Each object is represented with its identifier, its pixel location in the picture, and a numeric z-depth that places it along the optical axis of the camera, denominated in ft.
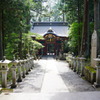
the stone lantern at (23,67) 24.00
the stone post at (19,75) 20.79
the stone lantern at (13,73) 17.30
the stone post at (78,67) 28.26
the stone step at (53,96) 11.40
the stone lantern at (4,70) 15.19
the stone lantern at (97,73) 16.03
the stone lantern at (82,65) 24.70
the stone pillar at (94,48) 21.86
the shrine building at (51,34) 85.54
